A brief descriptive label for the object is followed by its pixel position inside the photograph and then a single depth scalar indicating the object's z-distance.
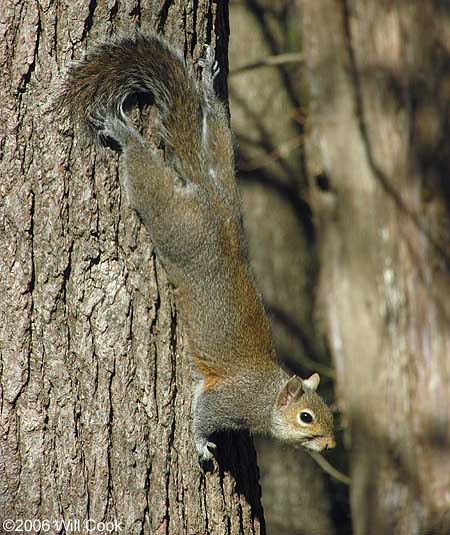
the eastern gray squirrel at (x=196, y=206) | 4.73
